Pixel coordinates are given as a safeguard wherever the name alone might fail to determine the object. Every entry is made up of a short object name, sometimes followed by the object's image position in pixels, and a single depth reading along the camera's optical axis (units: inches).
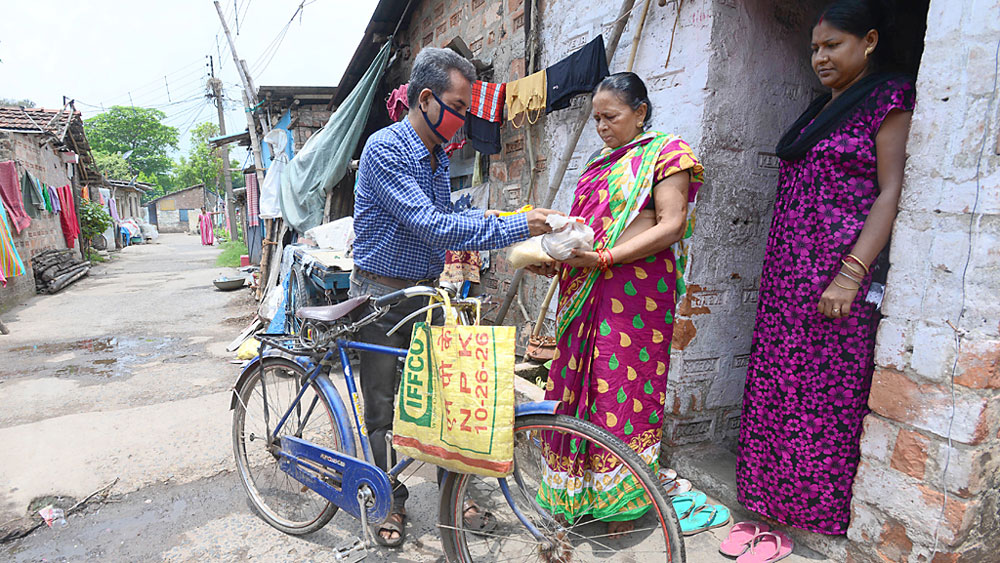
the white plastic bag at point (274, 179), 332.8
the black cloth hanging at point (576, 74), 121.6
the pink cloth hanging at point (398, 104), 189.6
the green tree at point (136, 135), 1977.1
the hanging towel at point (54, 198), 475.2
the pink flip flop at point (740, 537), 81.0
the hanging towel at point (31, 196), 405.7
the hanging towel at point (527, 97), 143.9
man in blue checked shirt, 71.4
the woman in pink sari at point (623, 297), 75.5
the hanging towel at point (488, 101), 168.2
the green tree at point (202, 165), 1711.4
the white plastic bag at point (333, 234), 246.1
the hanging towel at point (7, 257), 307.5
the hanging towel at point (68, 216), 520.1
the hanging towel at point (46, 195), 449.9
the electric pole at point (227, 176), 912.7
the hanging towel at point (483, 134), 175.0
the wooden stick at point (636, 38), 105.8
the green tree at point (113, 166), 1390.3
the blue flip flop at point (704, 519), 86.4
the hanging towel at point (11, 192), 350.0
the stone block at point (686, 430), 103.0
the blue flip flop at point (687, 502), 89.2
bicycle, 68.0
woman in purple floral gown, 68.2
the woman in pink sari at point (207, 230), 1018.1
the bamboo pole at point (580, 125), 112.8
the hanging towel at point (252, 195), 518.9
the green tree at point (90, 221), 621.6
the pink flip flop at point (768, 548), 78.2
